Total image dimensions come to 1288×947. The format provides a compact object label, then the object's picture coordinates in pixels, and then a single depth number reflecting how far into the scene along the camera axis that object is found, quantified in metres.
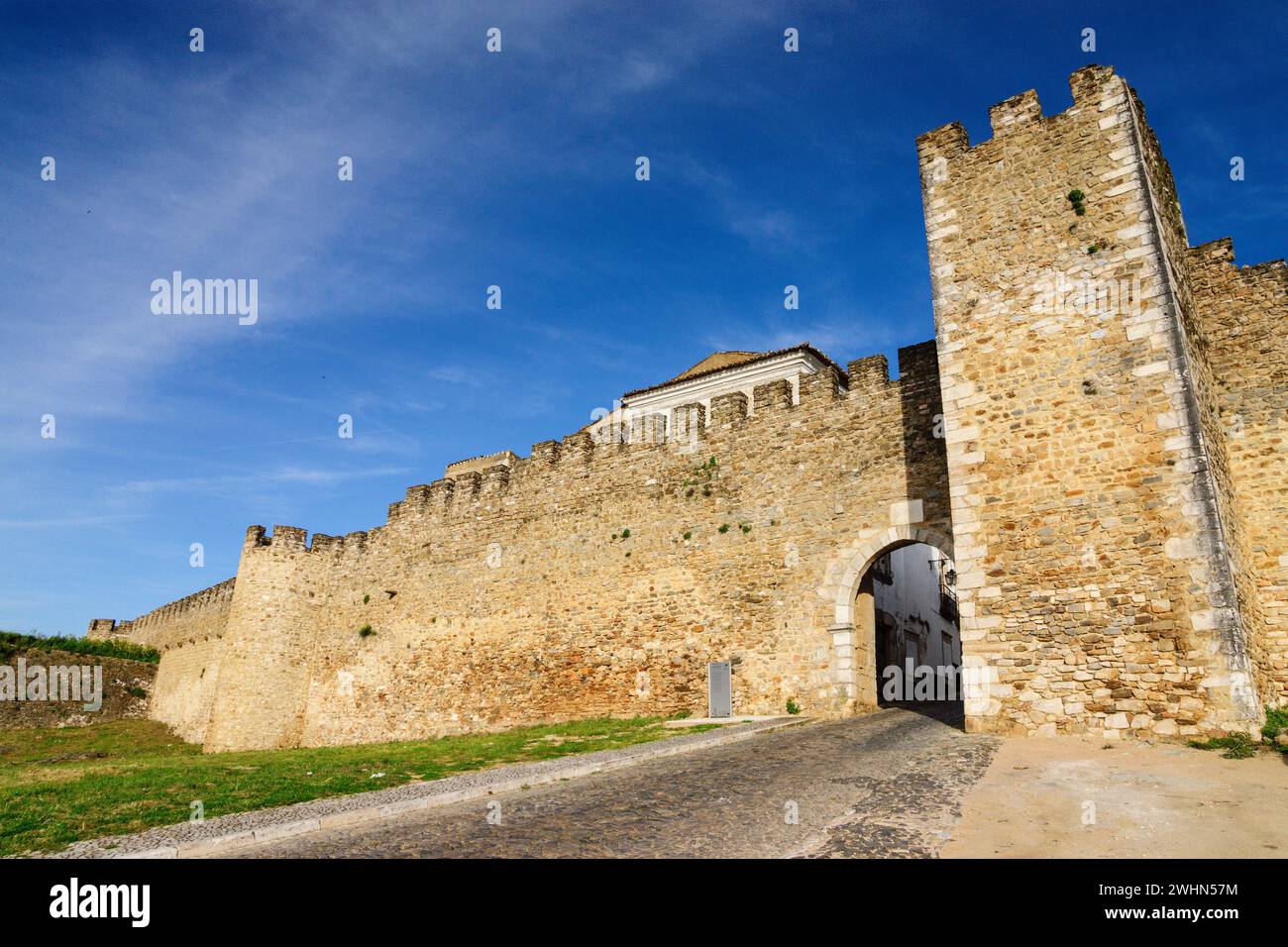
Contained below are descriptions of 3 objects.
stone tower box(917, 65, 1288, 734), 8.66
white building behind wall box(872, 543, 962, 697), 18.95
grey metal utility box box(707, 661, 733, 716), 14.45
